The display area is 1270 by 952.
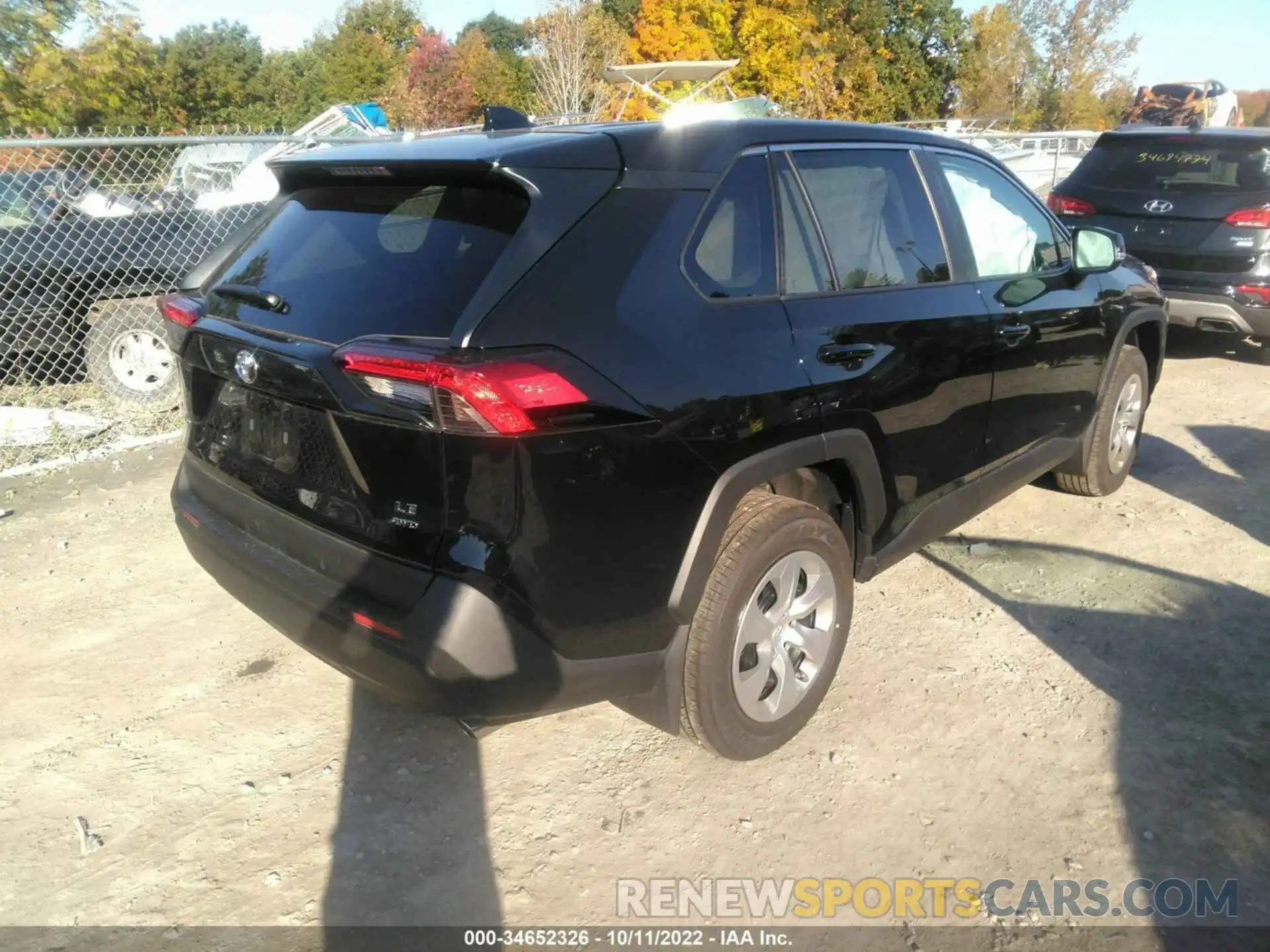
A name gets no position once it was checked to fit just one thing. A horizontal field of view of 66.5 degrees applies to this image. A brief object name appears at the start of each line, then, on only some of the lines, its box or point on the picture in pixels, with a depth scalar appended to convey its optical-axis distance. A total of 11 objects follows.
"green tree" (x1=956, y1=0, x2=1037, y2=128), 42.03
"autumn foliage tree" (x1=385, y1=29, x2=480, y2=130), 36.59
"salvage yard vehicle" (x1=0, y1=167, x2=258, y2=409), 6.47
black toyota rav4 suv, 2.26
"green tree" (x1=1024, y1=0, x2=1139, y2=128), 40.75
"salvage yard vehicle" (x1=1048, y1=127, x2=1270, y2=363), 6.93
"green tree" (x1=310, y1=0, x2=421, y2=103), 47.62
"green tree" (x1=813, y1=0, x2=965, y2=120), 41.25
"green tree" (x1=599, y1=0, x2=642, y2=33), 37.44
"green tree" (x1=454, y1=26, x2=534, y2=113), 41.12
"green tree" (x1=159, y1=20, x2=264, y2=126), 38.91
